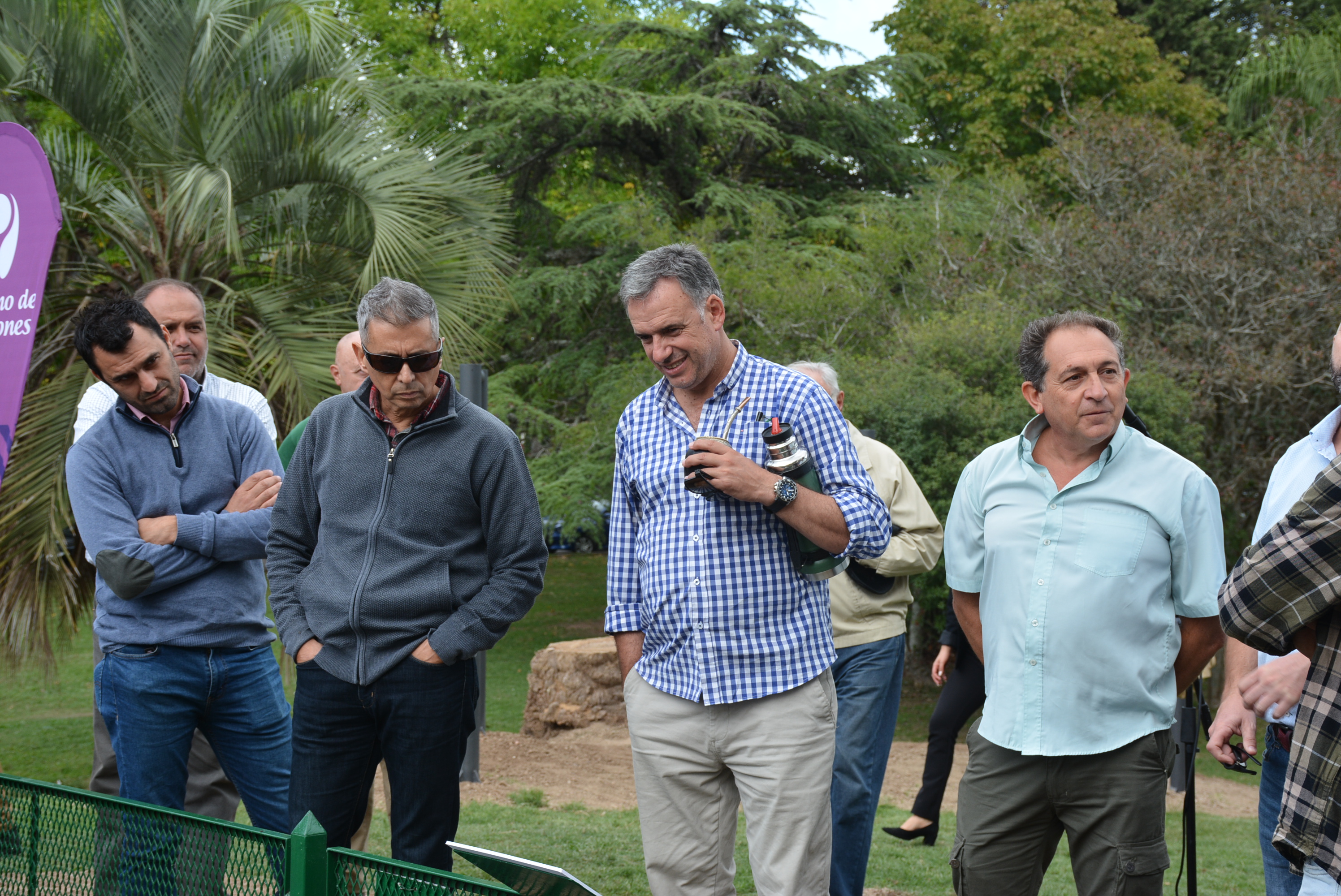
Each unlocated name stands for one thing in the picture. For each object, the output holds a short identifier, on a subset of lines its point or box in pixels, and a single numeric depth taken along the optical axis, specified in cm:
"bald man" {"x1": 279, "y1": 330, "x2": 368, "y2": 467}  485
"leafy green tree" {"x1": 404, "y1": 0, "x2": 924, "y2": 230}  1755
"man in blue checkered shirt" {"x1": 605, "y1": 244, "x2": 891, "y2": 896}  303
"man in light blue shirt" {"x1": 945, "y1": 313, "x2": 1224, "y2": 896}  305
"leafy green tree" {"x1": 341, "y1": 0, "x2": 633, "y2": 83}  2278
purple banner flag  396
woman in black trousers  610
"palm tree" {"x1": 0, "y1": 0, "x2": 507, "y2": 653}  859
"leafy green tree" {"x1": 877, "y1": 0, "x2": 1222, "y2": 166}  2042
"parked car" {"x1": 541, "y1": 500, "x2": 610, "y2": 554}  1565
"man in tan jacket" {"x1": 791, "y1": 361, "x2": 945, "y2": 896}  434
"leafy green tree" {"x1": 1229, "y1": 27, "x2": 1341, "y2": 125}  1591
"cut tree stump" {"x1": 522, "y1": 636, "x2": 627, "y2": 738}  1041
